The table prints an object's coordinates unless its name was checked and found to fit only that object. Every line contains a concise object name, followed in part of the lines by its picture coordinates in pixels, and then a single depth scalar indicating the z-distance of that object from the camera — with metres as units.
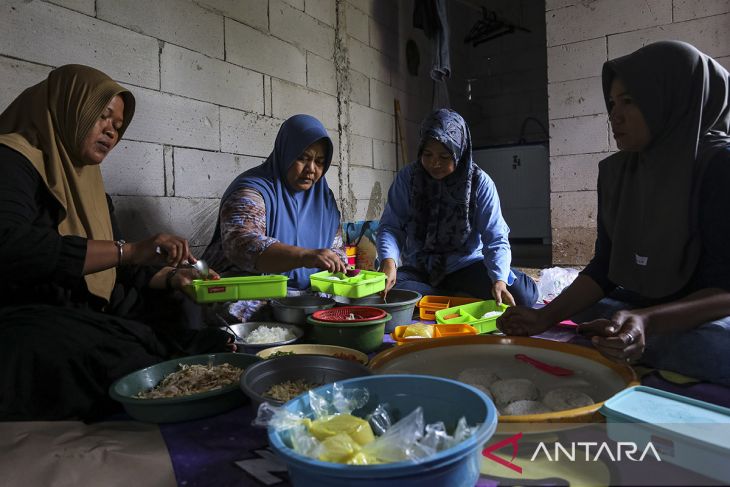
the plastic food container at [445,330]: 1.65
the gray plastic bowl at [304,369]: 1.18
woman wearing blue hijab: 1.91
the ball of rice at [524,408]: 0.98
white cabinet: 5.29
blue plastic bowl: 0.57
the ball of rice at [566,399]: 0.99
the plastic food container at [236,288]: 1.60
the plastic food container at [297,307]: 1.88
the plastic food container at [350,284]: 1.86
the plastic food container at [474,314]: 1.75
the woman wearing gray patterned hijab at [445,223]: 2.43
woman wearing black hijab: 1.29
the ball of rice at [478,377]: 1.16
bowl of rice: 1.64
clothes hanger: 5.71
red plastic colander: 1.63
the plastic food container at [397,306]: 1.81
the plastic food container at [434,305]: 2.13
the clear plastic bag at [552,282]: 2.95
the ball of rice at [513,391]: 1.06
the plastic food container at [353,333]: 1.56
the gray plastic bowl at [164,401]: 1.12
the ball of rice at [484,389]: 1.10
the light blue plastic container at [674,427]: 0.70
